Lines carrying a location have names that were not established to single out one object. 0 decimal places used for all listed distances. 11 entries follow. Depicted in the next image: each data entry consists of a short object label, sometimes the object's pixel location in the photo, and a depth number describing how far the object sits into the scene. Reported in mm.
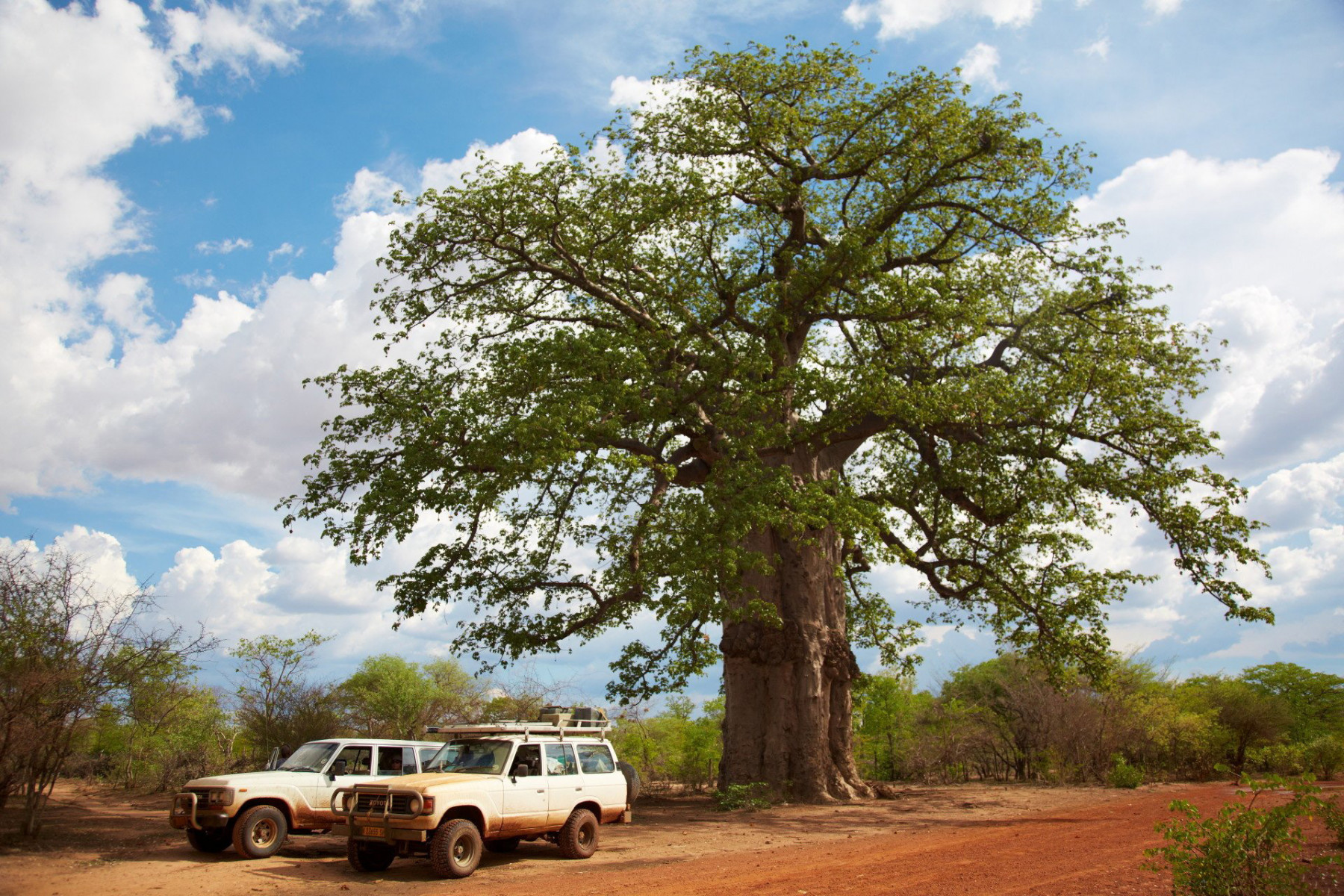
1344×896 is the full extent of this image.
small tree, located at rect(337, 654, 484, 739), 27781
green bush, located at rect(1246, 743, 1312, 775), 25891
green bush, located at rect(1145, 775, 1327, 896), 6285
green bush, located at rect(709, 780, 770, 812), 15883
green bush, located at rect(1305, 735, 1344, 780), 27297
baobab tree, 14844
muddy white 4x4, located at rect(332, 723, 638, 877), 9914
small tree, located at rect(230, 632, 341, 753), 20031
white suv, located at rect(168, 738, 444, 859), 11047
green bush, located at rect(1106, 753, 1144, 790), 21875
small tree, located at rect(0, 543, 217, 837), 11562
